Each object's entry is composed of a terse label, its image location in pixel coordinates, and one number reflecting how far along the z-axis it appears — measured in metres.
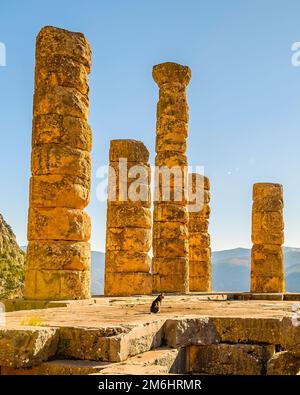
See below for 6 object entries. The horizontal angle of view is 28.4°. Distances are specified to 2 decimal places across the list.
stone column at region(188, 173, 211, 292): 25.20
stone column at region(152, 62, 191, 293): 20.59
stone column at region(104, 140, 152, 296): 17.48
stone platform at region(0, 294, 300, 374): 6.00
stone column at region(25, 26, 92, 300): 12.98
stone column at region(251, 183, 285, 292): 22.86
